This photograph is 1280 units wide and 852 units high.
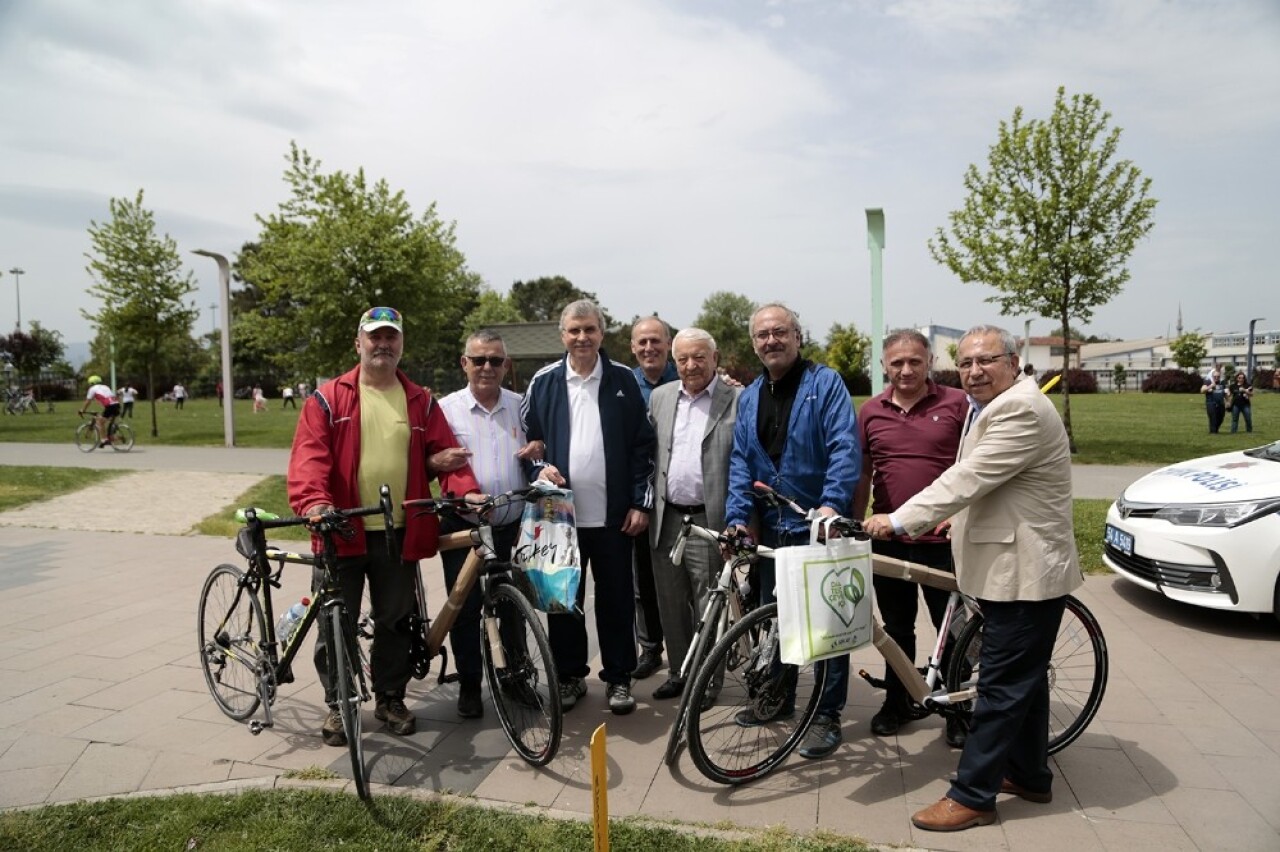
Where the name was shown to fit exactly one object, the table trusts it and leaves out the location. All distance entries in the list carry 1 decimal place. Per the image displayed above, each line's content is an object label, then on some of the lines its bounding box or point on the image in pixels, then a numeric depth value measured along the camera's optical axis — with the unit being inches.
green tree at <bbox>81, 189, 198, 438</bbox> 781.9
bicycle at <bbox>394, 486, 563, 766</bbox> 142.6
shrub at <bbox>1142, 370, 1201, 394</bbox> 1763.0
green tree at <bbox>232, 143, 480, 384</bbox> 675.4
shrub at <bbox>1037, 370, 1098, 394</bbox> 1936.5
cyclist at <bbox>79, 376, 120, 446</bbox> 706.2
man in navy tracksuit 163.6
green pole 394.6
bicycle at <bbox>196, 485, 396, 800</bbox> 133.9
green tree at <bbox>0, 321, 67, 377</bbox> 1608.0
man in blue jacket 144.6
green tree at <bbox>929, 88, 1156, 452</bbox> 541.6
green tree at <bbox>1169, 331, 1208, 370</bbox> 2113.7
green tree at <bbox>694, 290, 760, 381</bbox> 2608.3
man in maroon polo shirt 149.4
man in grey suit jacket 161.5
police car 196.5
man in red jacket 147.4
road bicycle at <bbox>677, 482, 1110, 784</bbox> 131.3
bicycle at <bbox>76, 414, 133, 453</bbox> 716.0
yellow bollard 92.7
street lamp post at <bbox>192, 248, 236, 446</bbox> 757.9
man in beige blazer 115.2
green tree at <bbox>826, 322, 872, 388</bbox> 1907.0
